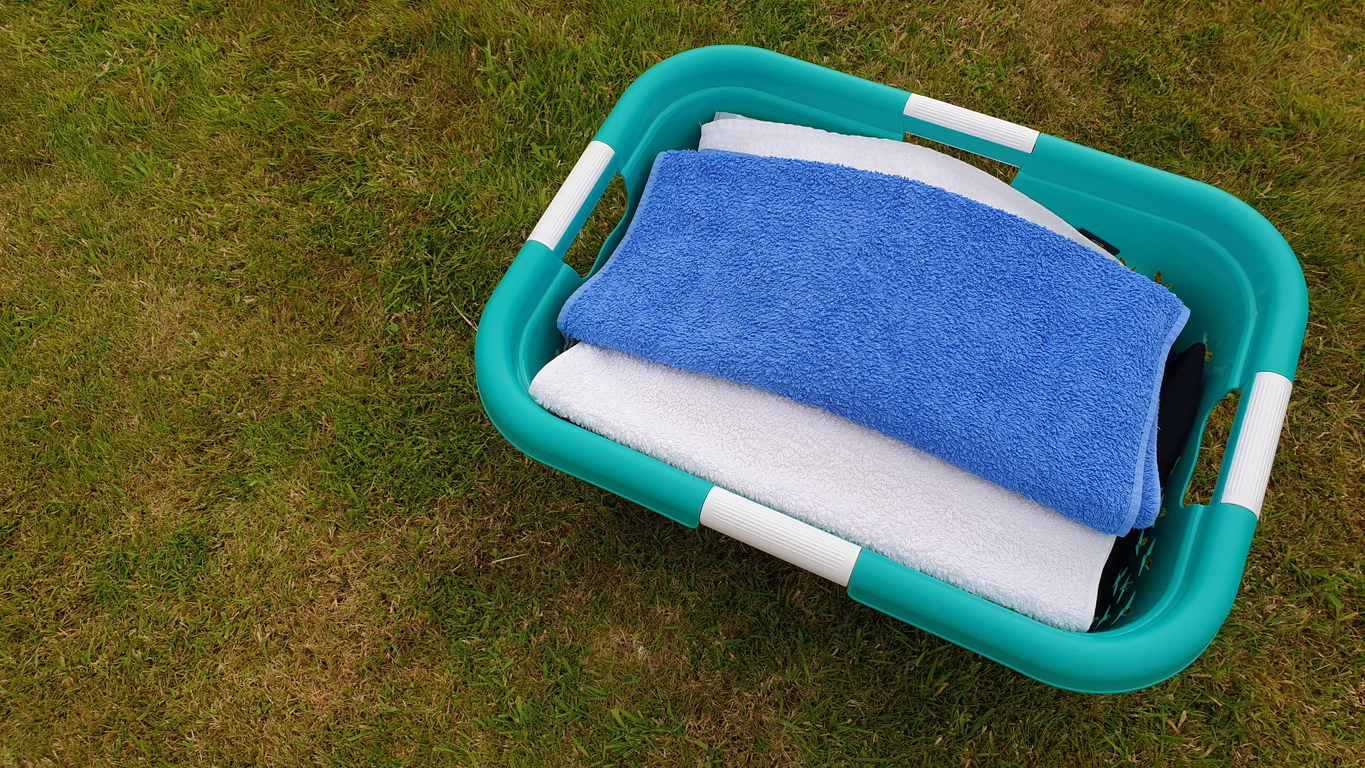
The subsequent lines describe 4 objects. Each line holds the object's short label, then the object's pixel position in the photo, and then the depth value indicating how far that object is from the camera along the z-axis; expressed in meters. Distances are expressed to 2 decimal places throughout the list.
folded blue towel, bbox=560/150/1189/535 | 0.87
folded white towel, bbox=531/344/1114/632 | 0.86
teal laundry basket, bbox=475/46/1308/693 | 0.79
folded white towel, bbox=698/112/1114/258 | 1.08
